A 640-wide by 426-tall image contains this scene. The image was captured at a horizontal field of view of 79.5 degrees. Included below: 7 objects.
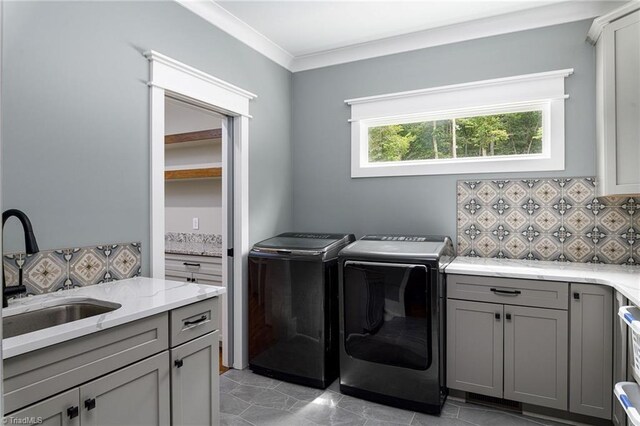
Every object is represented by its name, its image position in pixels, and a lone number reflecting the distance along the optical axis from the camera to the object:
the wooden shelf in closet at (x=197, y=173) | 3.55
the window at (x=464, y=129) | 2.80
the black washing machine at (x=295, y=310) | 2.74
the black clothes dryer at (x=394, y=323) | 2.39
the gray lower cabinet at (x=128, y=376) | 1.25
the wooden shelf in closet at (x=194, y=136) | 3.50
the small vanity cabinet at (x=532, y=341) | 2.20
